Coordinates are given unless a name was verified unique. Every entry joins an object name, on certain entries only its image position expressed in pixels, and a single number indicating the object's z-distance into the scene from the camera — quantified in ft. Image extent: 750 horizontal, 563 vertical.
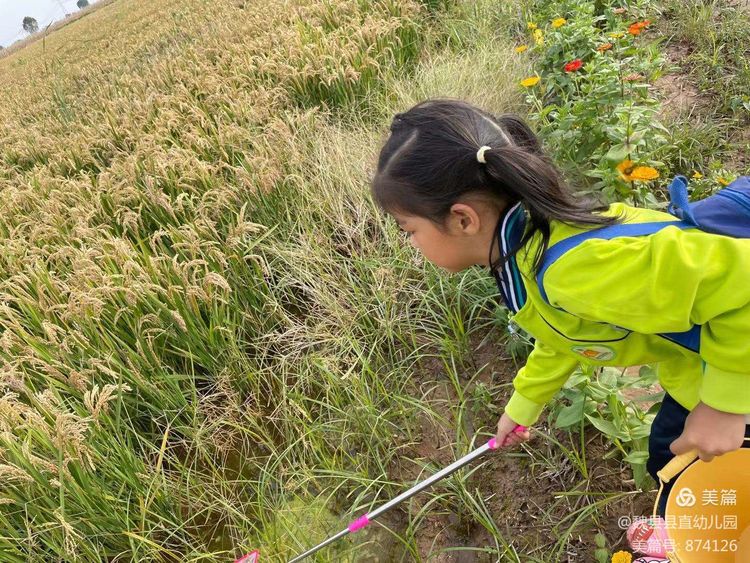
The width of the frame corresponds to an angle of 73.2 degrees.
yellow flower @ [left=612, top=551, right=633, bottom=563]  4.00
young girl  3.10
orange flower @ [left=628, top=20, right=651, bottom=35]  8.57
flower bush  7.14
